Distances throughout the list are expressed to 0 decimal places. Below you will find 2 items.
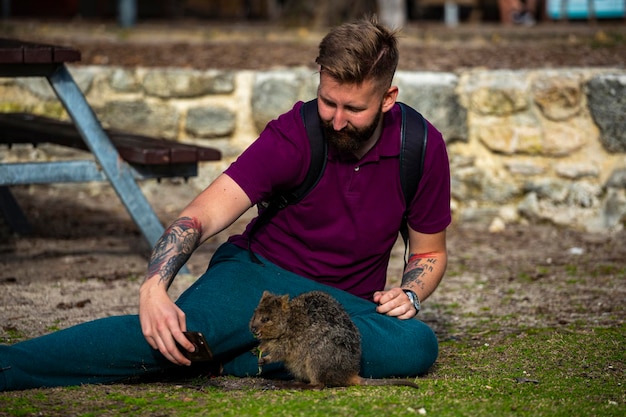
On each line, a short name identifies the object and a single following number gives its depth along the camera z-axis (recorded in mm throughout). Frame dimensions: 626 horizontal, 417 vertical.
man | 7379
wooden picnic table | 10687
